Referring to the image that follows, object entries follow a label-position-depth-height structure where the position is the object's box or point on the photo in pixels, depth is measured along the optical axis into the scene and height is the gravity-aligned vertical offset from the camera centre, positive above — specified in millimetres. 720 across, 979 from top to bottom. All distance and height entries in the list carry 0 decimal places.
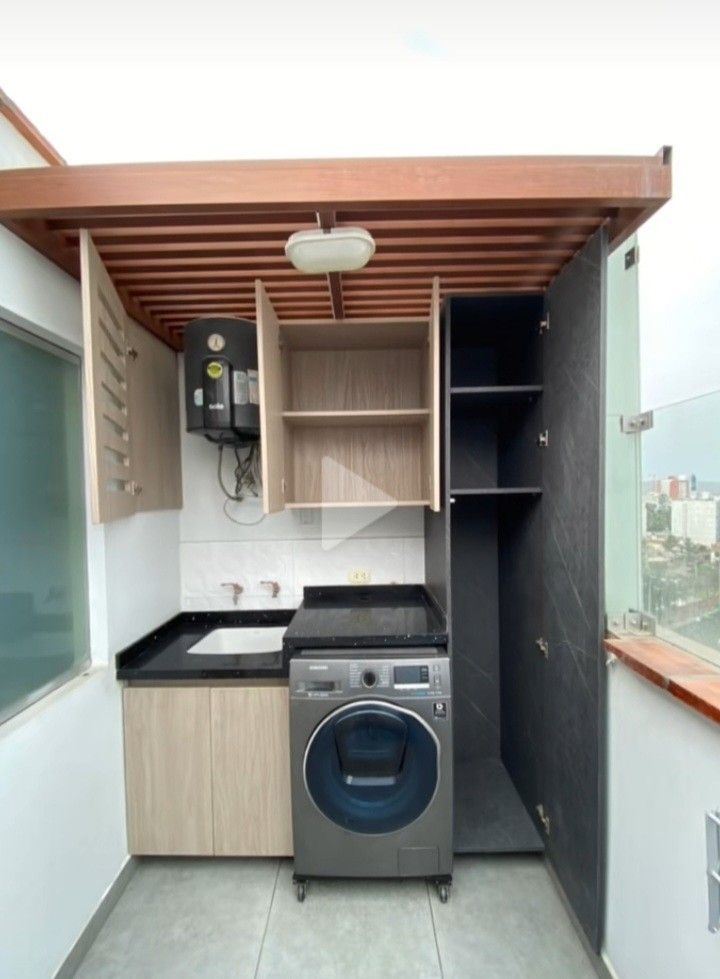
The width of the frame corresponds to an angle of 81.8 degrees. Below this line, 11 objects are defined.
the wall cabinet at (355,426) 2186 +291
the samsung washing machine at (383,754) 1590 -1101
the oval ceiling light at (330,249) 1214 +694
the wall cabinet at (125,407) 1372 +325
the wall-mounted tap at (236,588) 2344 -599
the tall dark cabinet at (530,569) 1369 -404
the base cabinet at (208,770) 1730 -1205
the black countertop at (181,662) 1716 -779
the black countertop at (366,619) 1665 -639
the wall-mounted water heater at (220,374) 1833 +482
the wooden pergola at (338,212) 1206 +845
